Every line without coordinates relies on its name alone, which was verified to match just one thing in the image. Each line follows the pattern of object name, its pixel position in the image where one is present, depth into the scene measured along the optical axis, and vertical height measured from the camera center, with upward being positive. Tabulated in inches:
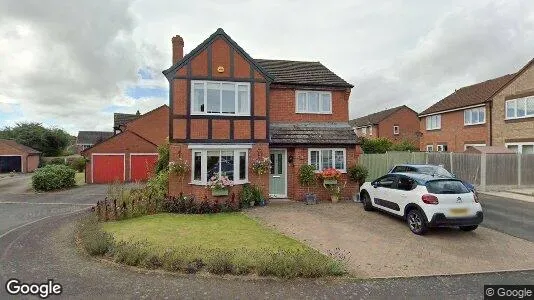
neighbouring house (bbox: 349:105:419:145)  1793.8 +134.1
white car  365.1 -63.9
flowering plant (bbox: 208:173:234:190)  544.1 -57.8
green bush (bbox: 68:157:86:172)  1712.8 -89.6
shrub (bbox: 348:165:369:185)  630.5 -48.4
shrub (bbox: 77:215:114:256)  315.9 -99.1
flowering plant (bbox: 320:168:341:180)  604.4 -48.3
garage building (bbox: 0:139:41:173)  1647.4 -56.3
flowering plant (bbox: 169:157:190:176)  548.7 -33.0
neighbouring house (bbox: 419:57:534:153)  890.7 +103.1
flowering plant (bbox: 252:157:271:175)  574.2 -32.3
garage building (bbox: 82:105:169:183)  1116.5 -38.1
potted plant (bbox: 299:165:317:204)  603.8 -52.1
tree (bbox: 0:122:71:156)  2255.2 +70.4
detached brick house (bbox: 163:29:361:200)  561.3 +44.1
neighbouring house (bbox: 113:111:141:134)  1449.2 +127.5
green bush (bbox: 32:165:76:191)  920.9 -90.0
